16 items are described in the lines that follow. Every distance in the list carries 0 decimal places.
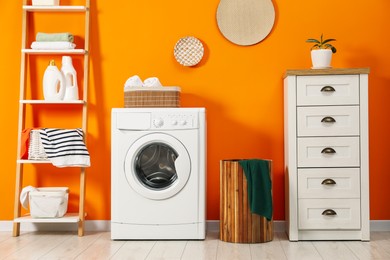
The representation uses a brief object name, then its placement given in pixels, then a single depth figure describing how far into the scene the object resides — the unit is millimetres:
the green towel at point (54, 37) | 4242
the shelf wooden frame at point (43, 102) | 4145
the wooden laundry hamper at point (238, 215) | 3852
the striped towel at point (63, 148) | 4055
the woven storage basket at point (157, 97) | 4008
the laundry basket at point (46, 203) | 4090
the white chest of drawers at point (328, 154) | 3896
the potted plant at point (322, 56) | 4027
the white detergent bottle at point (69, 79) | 4270
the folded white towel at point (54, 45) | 4238
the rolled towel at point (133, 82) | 4062
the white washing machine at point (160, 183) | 3887
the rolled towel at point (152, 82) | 4070
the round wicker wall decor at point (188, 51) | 4359
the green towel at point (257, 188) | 3826
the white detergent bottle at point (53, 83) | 4223
